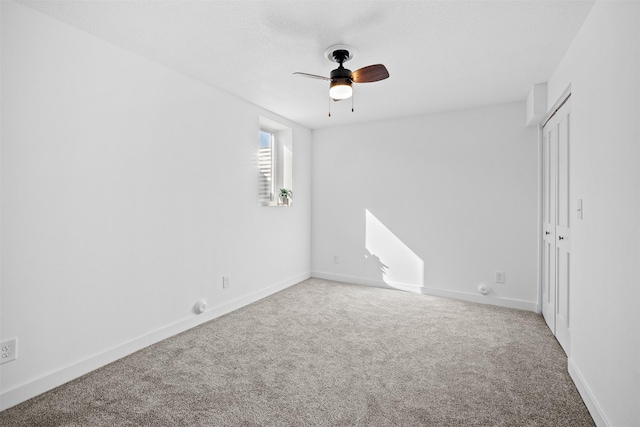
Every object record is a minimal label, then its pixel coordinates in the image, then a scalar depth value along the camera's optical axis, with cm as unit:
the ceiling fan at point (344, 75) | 233
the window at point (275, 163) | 433
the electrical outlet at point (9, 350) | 182
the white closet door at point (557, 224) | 252
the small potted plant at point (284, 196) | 435
